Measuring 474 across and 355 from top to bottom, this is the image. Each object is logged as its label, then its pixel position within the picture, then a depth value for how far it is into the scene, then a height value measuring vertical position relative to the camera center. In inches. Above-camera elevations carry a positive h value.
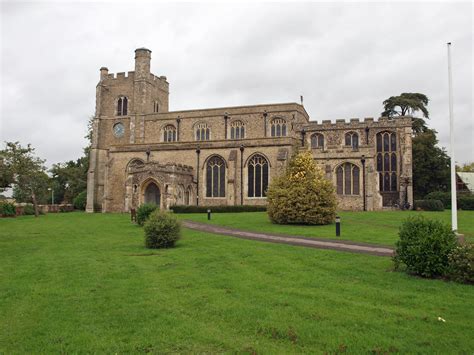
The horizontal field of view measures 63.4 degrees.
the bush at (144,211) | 877.2 -33.2
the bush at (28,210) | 1572.3 -54.6
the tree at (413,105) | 1988.2 +479.3
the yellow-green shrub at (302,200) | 855.1 -8.3
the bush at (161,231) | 585.3 -52.8
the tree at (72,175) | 2304.4 +132.3
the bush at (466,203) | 1353.3 -24.3
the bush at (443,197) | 1417.3 -3.0
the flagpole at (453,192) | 458.6 +5.0
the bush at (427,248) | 370.6 -50.7
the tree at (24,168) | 1380.4 +105.8
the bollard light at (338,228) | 653.1 -55.0
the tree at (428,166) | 1656.0 +130.6
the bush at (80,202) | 1938.1 -27.0
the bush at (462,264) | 347.3 -62.1
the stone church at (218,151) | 1334.9 +173.7
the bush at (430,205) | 1289.4 -29.8
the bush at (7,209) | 1446.9 -47.3
